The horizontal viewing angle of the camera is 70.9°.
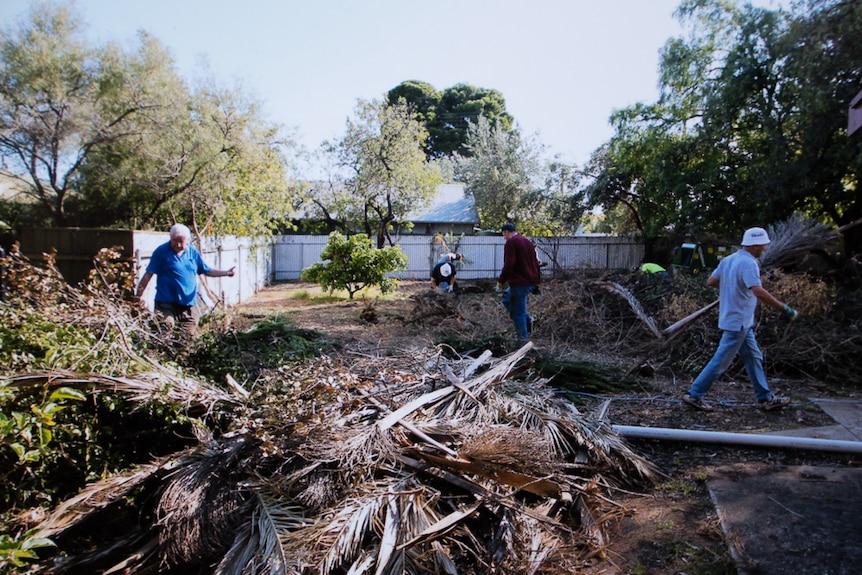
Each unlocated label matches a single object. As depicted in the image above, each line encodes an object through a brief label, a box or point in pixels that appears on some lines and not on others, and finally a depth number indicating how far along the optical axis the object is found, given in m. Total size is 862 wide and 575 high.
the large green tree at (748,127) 12.77
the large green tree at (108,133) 9.06
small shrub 15.14
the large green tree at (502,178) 28.00
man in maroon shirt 7.99
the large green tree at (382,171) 22.98
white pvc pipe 4.34
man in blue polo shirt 6.08
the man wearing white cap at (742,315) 5.25
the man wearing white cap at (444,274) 12.02
